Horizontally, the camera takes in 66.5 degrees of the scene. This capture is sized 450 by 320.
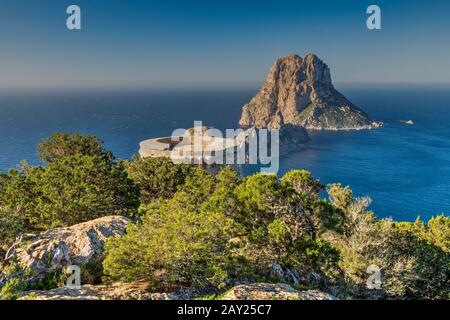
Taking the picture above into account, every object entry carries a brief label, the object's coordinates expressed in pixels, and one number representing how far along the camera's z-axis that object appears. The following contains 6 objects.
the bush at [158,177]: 39.50
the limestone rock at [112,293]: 13.20
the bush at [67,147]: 49.22
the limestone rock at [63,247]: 15.88
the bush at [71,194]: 27.20
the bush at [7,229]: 18.77
